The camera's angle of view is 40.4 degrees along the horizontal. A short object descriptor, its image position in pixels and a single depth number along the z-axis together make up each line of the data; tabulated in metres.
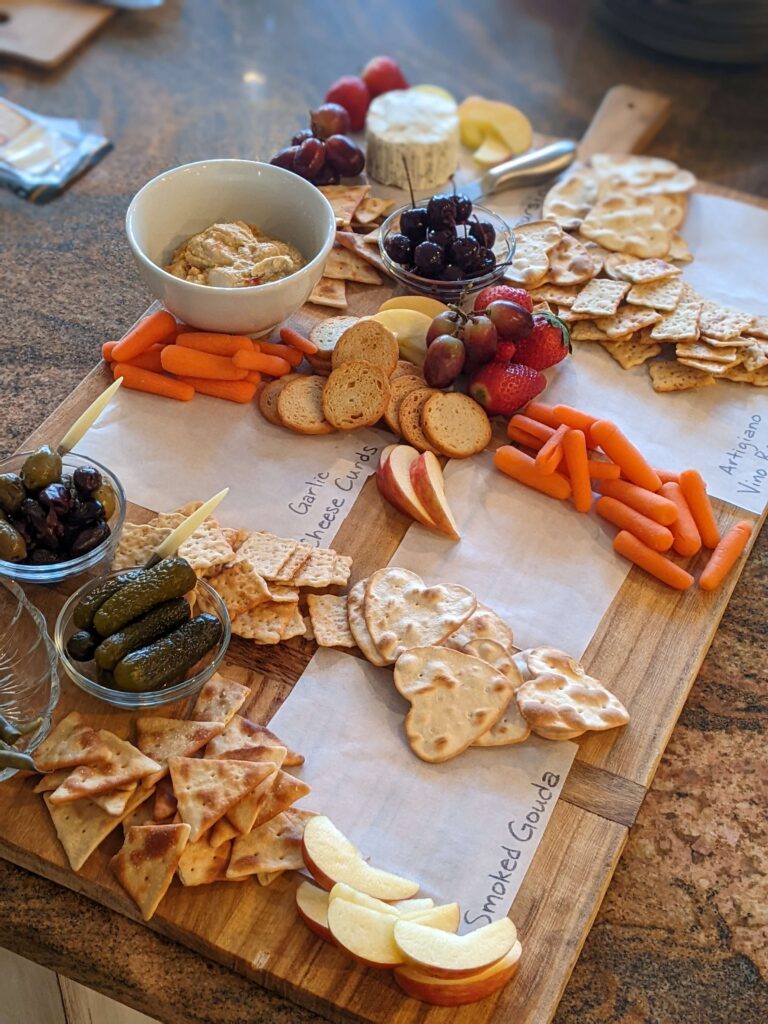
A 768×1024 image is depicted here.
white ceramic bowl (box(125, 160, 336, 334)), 1.65
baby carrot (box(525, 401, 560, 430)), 1.69
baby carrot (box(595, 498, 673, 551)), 1.53
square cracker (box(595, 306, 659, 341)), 1.86
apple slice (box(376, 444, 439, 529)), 1.55
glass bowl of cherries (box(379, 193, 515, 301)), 1.81
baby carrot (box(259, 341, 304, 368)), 1.76
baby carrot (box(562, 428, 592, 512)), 1.60
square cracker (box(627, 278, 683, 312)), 1.90
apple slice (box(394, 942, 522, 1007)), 1.08
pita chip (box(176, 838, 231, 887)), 1.15
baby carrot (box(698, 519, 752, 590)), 1.51
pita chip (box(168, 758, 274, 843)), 1.17
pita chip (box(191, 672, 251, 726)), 1.30
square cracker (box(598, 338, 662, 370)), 1.85
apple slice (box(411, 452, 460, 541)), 1.55
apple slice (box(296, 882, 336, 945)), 1.13
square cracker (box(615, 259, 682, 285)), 1.93
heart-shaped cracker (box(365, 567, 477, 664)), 1.37
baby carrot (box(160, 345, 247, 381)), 1.70
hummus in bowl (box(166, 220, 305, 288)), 1.68
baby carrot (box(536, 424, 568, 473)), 1.61
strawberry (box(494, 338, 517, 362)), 1.69
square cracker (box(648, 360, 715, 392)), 1.81
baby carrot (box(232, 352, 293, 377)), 1.70
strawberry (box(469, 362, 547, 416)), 1.68
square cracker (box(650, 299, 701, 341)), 1.84
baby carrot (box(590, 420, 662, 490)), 1.62
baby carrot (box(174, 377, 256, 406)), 1.71
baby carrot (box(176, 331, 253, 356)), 1.72
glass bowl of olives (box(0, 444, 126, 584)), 1.38
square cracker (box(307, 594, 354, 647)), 1.39
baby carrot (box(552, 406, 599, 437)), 1.68
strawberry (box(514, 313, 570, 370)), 1.73
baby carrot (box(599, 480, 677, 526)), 1.55
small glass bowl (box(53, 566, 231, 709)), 1.26
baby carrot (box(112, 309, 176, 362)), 1.72
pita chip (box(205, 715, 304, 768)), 1.25
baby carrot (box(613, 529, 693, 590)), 1.51
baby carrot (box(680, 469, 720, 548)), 1.57
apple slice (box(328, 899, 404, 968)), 1.09
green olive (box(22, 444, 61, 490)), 1.42
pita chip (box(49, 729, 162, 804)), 1.20
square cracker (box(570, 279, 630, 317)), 1.87
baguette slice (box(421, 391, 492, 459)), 1.66
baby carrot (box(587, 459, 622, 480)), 1.62
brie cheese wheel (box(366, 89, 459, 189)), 2.10
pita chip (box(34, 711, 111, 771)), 1.22
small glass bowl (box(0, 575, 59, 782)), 1.26
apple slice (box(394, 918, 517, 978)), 1.07
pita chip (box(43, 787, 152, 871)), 1.17
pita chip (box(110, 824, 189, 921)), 1.14
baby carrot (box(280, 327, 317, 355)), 1.76
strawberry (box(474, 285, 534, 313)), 1.76
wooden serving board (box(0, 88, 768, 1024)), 1.12
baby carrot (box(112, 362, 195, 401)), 1.71
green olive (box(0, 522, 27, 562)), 1.36
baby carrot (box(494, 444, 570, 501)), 1.62
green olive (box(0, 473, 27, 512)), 1.39
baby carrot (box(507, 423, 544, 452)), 1.68
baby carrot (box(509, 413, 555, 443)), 1.66
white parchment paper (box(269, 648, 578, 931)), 1.20
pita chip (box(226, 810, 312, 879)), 1.16
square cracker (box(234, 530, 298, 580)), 1.45
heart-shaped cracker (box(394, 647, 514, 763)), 1.29
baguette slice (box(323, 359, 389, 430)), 1.67
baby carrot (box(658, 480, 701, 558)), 1.54
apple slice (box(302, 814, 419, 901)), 1.16
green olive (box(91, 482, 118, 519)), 1.43
